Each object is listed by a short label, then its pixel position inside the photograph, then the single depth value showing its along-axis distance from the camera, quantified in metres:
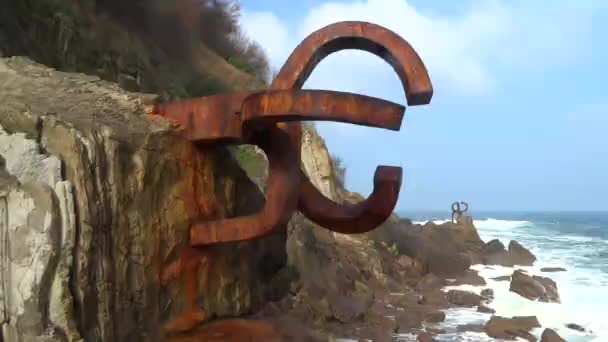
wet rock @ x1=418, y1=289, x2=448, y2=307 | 15.09
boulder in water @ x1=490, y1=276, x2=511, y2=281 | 19.81
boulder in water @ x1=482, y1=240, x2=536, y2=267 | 24.05
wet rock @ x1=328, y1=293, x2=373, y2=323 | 11.84
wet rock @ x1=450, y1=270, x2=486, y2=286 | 18.75
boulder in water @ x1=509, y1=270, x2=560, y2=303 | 16.81
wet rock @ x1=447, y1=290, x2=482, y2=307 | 15.38
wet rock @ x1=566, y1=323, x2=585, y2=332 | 13.91
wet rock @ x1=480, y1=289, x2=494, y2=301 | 16.33
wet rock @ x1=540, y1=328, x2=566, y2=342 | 11.84
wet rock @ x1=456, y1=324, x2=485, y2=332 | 12.48
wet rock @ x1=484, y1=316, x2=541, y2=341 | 12.13
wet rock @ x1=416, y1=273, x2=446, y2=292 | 17.24
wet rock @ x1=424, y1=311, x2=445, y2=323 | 13.26
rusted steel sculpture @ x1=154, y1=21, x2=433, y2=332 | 3.00
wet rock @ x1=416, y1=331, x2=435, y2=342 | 11.44
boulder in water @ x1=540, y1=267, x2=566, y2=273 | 22.30
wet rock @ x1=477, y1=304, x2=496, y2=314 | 14.70
